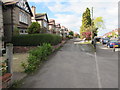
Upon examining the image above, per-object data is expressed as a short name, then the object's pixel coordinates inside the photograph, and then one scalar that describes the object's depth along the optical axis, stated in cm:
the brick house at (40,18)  2428
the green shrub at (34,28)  1372
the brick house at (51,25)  3594
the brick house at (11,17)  1316
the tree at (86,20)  3544
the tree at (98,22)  4061
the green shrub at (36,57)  527
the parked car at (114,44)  1490
